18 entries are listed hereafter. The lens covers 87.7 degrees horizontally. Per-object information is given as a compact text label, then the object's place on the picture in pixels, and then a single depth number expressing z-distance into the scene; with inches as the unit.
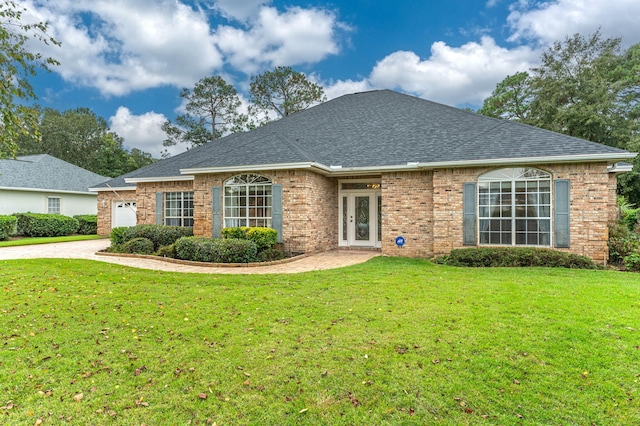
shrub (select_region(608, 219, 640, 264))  368.0
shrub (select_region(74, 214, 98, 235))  797.9
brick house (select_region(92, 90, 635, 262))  368.8
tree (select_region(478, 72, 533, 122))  1066.1
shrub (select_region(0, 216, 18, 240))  627.5
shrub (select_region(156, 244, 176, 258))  433.1
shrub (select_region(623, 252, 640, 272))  342.5
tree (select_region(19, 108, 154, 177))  1401.3
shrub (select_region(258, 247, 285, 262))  403.1
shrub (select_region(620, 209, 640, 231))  628.4
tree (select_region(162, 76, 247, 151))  1119.6
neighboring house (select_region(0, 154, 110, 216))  746.2
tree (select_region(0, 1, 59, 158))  190.9
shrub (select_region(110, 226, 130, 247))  484.7
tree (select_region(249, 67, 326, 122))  1049.5
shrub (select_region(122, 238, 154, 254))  453.1
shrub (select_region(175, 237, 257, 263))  382.3
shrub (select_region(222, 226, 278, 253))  414.6
